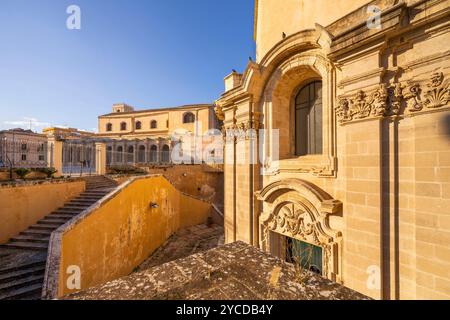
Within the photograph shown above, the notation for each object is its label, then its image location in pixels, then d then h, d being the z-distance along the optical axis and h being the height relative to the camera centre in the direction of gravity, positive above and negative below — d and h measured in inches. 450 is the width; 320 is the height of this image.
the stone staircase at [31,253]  218.8 -119.0
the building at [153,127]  1327.5 +275.4
